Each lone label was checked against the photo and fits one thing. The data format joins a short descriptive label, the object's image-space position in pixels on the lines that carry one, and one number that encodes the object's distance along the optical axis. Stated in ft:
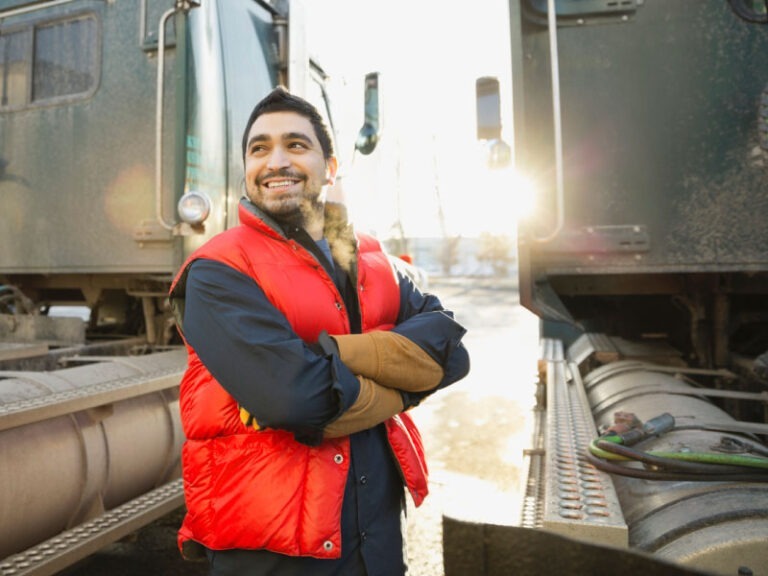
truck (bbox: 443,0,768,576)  7.12
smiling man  4.29
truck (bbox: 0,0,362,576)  9.11
